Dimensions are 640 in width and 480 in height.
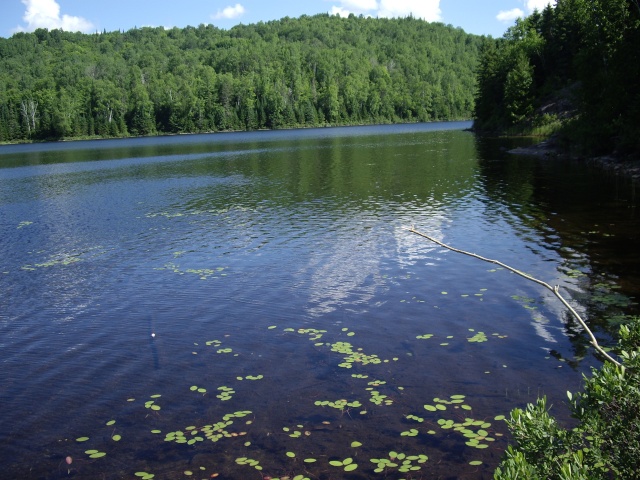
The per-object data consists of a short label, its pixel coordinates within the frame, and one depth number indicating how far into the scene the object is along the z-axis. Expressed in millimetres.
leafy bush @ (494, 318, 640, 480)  6215
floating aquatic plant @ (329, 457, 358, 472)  9078
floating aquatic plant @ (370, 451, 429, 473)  9008
